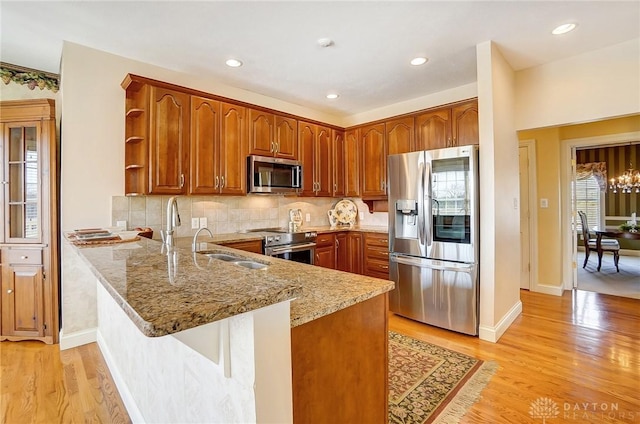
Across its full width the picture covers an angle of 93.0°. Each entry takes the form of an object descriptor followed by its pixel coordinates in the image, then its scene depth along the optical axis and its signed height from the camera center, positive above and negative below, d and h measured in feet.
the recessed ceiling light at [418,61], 9.61 +4.88
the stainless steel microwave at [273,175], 11.16 +1.51
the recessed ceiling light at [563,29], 7.85 +4.77
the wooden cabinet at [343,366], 3.24 -1.83
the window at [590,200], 23.61 +0.83
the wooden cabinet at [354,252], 13.30 -1.74
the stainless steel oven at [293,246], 10.80 -1.19
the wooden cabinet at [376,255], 12.41 -1.77
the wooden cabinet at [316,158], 13.20 +2.49
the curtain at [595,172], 22.99 +3.00
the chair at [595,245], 17.52 -2.06
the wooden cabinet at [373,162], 13.44 +2.32
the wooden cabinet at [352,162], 14.40 +2.46
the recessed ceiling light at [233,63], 9.68 +4.92
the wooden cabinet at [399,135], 12.50 +3.26
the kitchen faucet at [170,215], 6.52 -0.01
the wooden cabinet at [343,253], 13.43 -1.79
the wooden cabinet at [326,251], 12.53 -1.58
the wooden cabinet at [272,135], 11.40 +3.11
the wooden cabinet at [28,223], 8.78 -0.19
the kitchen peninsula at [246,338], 2.35 -1.22
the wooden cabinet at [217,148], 9.98 +2.30
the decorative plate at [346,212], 15.52 +0.05
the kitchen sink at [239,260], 5.55 -0.91
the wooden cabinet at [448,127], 10.84 +3.21
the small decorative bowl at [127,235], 7.17 -0.47
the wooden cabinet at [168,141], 9.08 +2.28
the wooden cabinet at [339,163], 14.52 +2.42
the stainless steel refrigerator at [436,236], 9.09 -0.79
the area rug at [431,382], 5.84 -3.81
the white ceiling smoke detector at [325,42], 8.38 +4.80
